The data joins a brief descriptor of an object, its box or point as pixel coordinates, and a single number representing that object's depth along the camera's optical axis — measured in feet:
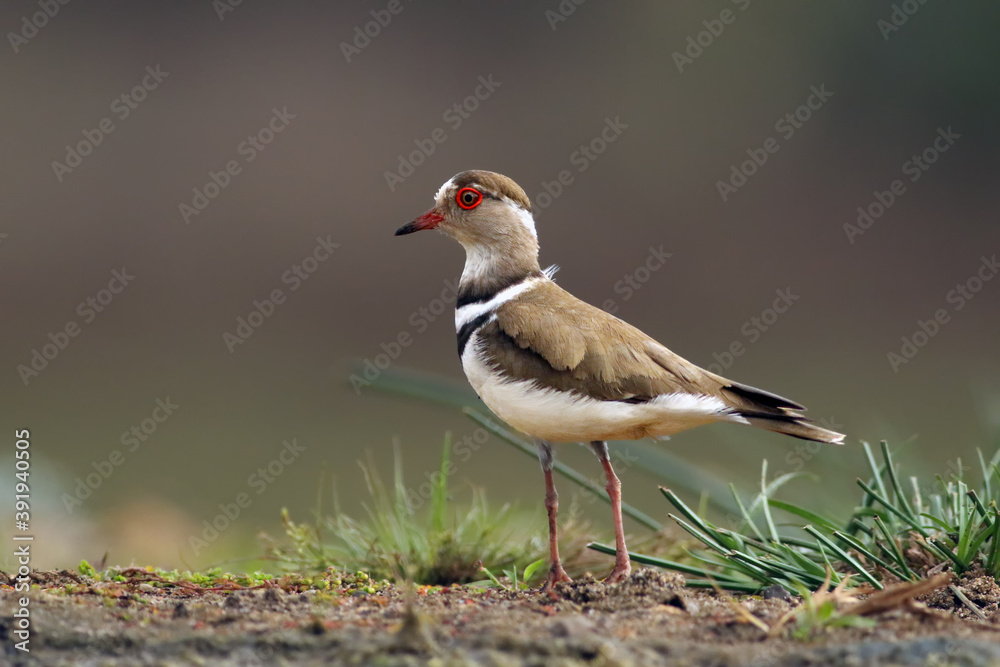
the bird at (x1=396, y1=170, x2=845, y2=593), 23.56
